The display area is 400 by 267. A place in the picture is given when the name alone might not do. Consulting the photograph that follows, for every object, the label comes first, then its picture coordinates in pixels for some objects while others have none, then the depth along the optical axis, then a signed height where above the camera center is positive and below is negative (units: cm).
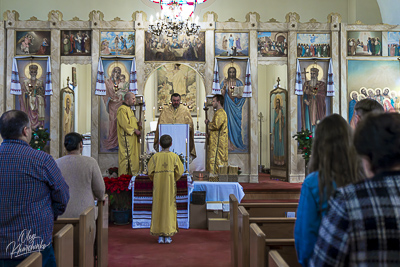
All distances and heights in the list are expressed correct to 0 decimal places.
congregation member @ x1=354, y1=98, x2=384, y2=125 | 416 +32
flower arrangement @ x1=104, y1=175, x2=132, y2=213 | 820 -95
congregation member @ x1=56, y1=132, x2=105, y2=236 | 436 -33
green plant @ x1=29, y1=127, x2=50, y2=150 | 1039 +8
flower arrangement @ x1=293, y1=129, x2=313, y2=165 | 1084 -3
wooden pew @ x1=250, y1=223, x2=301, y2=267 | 326 -81
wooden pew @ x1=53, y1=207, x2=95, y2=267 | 395 -83
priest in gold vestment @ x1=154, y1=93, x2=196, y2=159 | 1139 +67
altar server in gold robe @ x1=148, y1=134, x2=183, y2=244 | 689 -81
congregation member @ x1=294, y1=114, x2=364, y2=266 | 230 -19
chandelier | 1070 +284
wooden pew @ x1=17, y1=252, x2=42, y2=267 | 229 -63
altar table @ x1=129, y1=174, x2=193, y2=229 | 792 -114
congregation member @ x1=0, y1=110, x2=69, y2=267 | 307 -37
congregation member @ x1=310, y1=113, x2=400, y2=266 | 159 -26
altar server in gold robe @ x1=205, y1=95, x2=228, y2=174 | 1071 +0
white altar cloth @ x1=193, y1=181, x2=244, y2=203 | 823 -89
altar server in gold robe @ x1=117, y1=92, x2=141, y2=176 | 1080 +8
